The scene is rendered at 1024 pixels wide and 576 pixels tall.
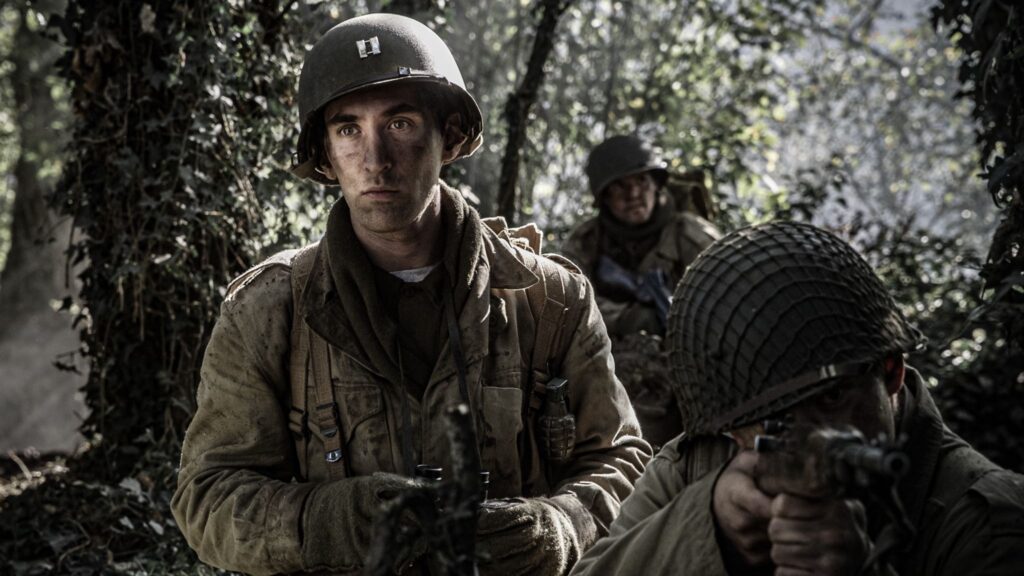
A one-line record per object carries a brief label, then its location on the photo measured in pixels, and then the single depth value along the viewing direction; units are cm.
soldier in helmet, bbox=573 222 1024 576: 211
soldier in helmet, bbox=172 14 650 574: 324
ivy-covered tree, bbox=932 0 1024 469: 408
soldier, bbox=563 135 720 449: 772
